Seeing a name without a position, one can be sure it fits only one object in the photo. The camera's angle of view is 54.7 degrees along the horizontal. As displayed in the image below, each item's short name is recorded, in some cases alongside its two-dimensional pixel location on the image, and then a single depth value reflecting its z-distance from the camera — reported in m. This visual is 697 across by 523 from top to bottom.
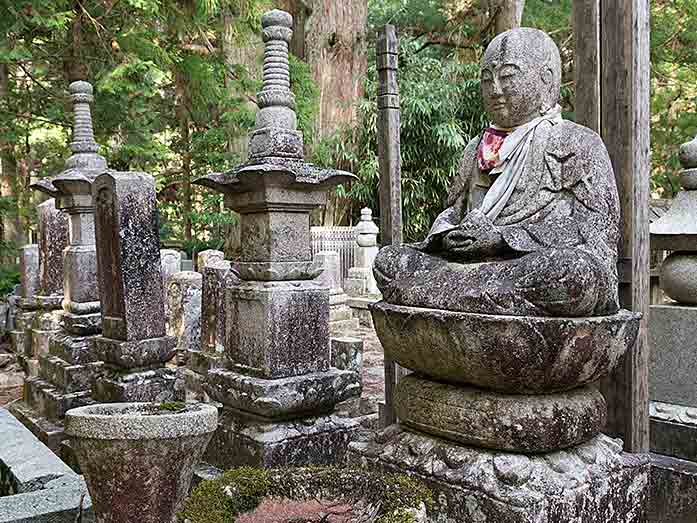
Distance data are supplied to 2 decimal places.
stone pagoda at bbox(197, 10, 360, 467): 4.00
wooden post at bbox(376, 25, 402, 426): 3.81
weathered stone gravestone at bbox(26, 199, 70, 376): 7.31
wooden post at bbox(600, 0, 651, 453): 3.15
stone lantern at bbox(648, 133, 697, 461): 3.69
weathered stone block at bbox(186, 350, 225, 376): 5.62
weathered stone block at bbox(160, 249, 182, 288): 8.03
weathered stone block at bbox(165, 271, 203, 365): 6.70
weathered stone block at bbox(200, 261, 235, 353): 5.55
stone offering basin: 2.80
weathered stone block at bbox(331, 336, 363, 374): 5.52
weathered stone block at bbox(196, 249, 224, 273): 7.55
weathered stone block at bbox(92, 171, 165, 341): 4.75
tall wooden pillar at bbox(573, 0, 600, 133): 3.28
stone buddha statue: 2.53
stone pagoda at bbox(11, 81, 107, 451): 6.00
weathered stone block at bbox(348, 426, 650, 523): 2.50
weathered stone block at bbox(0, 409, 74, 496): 3.82
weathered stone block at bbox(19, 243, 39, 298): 8.89
